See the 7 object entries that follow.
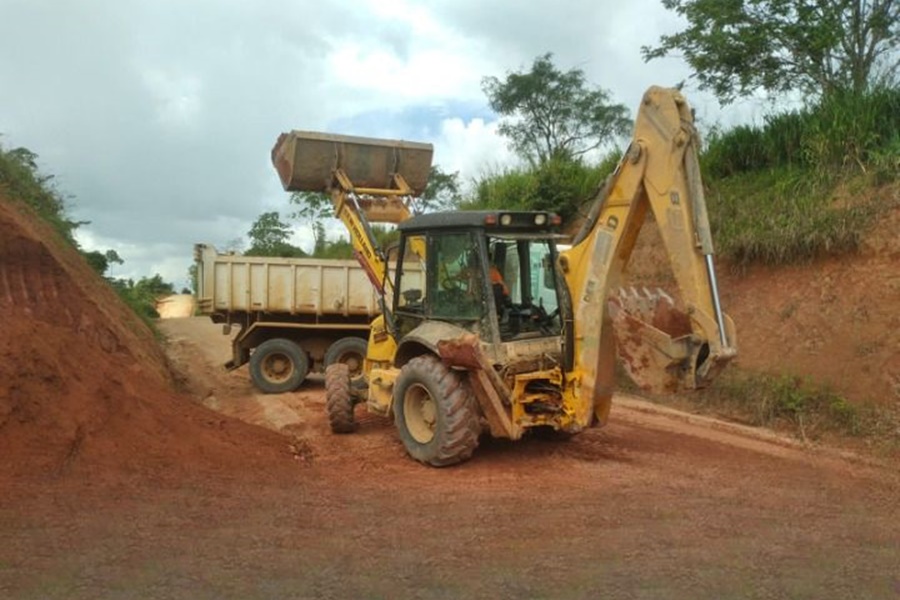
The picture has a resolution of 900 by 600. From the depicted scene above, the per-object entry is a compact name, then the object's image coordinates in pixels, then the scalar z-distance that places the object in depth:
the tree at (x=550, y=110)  26.34
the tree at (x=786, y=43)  14.26
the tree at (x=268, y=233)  40.59
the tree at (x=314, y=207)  39.41
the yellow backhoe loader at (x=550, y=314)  6.27
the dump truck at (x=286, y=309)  13.49
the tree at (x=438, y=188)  32.62
